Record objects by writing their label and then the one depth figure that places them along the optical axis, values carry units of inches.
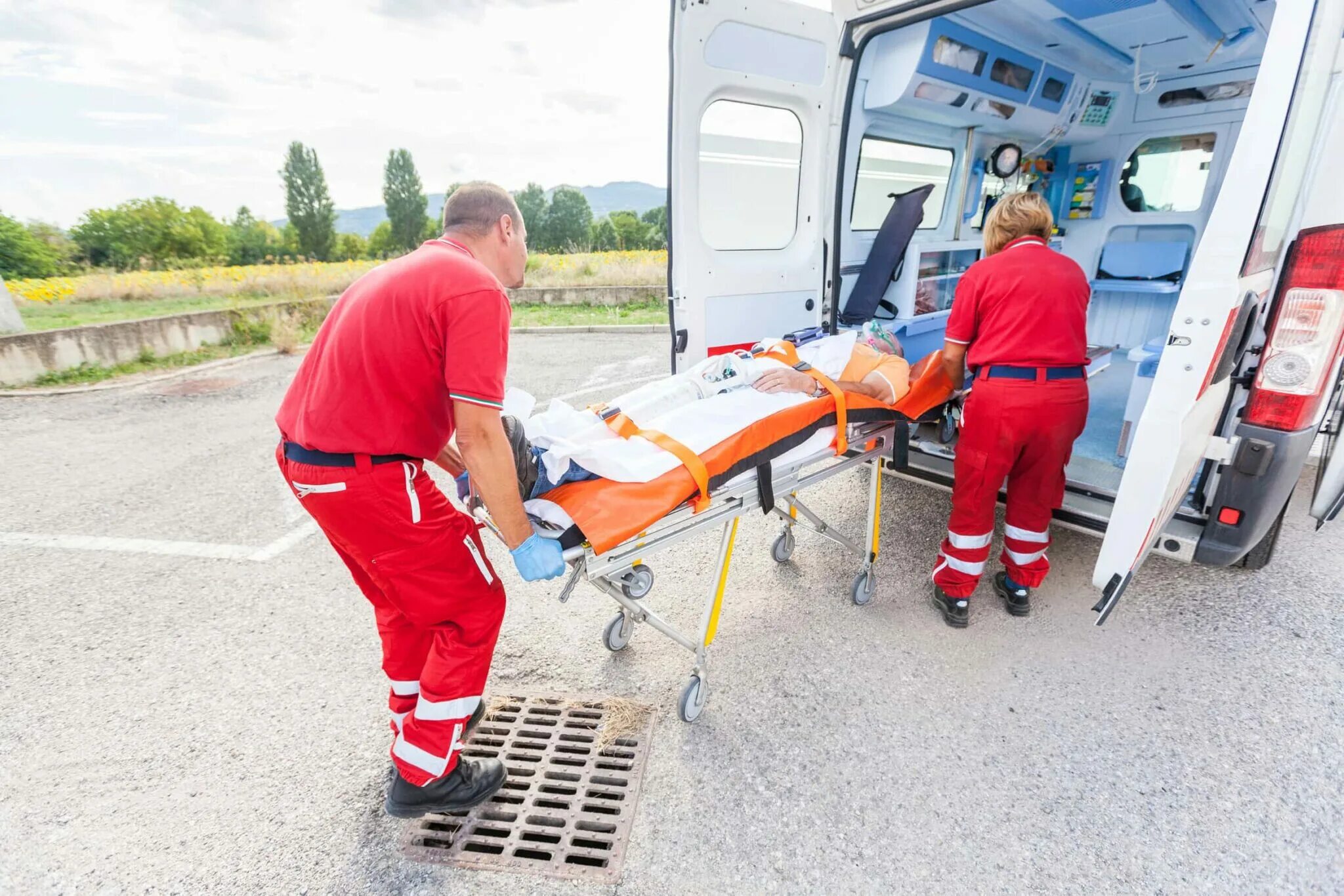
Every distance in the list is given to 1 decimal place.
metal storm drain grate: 75.6
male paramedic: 67.7
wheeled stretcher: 76.0
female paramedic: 103.2
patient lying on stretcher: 78.5
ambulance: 77.7
